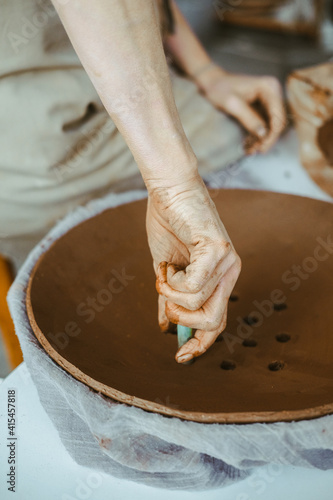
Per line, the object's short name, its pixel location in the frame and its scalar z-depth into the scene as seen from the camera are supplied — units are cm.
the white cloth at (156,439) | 56
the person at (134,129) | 61
